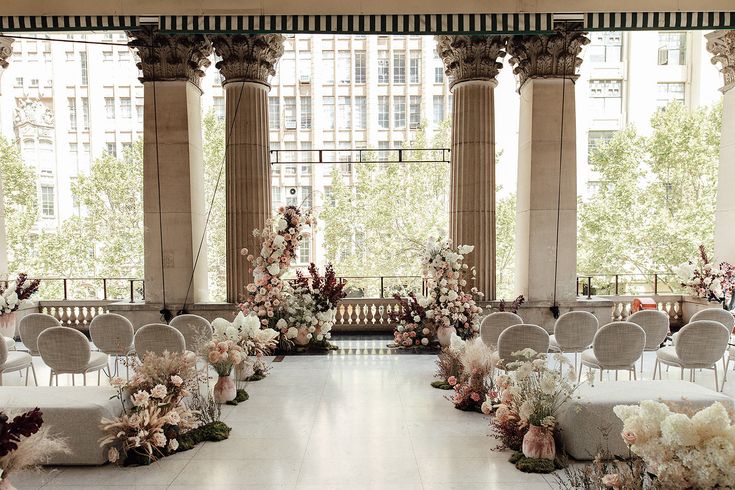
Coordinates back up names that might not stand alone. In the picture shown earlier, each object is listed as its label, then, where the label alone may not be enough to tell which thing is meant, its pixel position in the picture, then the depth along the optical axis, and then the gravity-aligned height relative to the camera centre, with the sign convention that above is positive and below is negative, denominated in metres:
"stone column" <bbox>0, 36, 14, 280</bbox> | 10.41 +0.10
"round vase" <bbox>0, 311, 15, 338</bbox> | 8.59 -1.88
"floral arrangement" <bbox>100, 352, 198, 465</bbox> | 4.15 -1.73
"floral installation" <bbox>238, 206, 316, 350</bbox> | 8.74 -0.83
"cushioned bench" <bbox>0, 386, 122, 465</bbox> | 4.15 -1.75
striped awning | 7.55 +3.09
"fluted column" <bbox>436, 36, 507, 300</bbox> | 10.09 +1.25
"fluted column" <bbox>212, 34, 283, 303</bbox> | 10.03 +1.53
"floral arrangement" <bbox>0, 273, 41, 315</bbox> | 8.40 -1.32
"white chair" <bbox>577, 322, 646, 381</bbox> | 5.82 -1.56
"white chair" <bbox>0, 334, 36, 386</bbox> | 5.99 -1.84
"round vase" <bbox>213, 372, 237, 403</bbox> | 5.86 -2.10
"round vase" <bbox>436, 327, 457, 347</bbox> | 8.77 -2.13
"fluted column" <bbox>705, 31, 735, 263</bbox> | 10.35 +1.42
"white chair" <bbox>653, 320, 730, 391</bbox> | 5.93 -1.59
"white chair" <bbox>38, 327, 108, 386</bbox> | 5.72 -1.58
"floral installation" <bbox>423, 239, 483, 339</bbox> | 8.77 -1.41
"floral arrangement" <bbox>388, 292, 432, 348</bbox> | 8.96 -2.03
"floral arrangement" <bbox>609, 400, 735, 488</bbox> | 2.38 -1.17
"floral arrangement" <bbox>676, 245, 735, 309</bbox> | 9.16 -1.22
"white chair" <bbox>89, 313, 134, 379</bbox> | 6.60 -1.55
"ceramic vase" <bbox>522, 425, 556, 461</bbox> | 4.15 -1.96
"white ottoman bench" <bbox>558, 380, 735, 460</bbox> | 4.18 -1.75
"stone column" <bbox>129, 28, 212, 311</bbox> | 9.79 +1.09
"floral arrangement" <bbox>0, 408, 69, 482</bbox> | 2.24 -1.13
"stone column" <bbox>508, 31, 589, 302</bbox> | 9.76 +1.10
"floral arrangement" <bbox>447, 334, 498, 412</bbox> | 5.55 -1.88
